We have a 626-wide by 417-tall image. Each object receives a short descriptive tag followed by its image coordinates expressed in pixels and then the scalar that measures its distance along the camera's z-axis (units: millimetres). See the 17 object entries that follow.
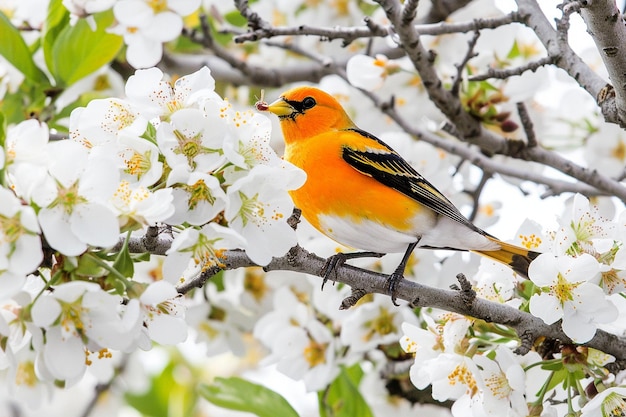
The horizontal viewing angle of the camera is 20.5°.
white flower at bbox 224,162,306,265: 4117
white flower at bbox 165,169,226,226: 4020
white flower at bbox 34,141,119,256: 3658
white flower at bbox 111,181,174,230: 3805
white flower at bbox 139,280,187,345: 4102
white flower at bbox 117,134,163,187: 4039
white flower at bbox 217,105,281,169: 4199
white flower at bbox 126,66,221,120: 4359
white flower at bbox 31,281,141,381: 3682
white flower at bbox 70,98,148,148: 4387
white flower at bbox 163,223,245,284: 3914
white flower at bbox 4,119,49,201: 3742
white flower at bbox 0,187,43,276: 3572
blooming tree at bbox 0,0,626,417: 3869
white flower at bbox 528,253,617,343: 4941
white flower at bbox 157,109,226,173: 4121
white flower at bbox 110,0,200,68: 6793
